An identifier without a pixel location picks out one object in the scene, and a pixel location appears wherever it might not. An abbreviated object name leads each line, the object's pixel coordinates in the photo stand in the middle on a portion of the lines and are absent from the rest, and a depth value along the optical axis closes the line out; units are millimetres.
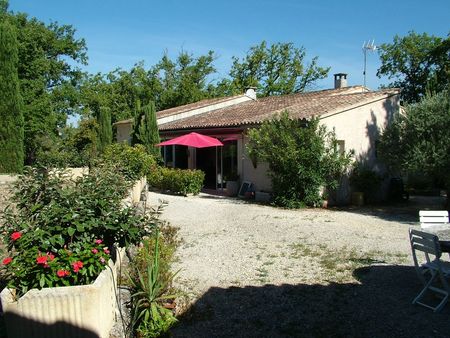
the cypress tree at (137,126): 21855
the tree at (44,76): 32375
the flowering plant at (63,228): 4211
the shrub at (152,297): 5000
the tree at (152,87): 41562
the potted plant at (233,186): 19062
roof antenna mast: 27172
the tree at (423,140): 12969
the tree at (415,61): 29531
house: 16469
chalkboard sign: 18402
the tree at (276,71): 43844
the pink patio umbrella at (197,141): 19016
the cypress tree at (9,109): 19406
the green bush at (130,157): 14595
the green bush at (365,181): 16234
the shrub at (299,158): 14961
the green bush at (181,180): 18906
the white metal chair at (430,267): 5348
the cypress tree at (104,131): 29998
